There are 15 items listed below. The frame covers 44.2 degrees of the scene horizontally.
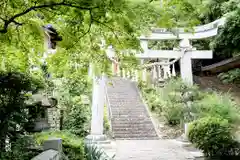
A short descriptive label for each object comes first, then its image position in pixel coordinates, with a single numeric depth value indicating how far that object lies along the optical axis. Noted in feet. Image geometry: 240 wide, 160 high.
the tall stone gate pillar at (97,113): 29.72
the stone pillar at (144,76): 48.78
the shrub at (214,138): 22.12
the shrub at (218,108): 25.61
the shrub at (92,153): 16.74
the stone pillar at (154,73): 45.97
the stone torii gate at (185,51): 31.99
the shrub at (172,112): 30.28
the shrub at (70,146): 15.29
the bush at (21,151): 12.02
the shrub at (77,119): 31.71
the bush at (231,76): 35.91
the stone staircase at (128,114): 34.76
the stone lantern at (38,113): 15.75
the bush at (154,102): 40.82
